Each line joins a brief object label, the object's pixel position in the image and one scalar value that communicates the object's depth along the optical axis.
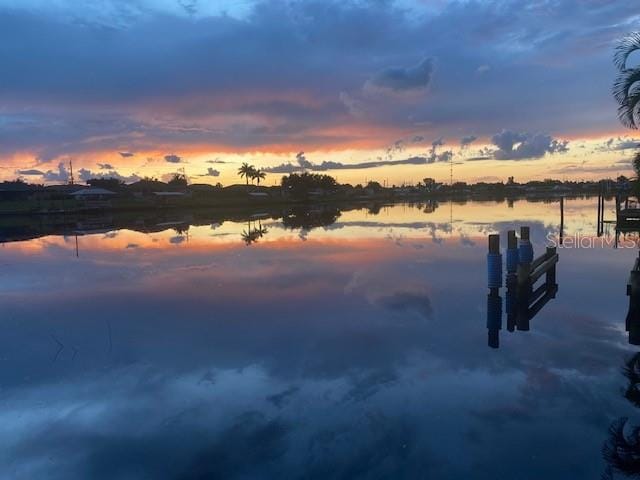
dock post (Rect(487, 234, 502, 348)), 13.26
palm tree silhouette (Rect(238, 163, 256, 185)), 160.00
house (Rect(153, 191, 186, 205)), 93.44
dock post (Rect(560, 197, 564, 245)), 30.05
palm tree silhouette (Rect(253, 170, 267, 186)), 161.38
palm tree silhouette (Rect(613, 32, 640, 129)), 16.02
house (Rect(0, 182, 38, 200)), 92.01
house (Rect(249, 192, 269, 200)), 121.66
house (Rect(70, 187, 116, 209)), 80.75
